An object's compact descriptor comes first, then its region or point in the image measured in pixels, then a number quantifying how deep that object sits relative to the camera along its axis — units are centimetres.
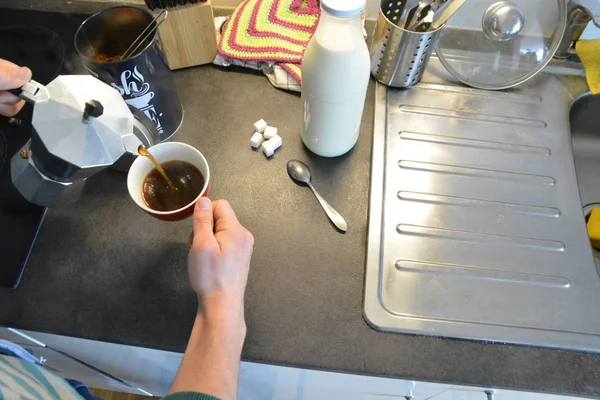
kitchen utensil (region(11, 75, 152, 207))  51
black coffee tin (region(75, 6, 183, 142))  57
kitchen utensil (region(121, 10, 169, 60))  62
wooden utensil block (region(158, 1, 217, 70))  69
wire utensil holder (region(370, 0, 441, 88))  67
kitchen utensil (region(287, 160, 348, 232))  66
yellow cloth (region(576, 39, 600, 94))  78
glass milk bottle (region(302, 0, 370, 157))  52
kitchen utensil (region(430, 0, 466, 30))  62
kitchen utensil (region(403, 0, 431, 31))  69
